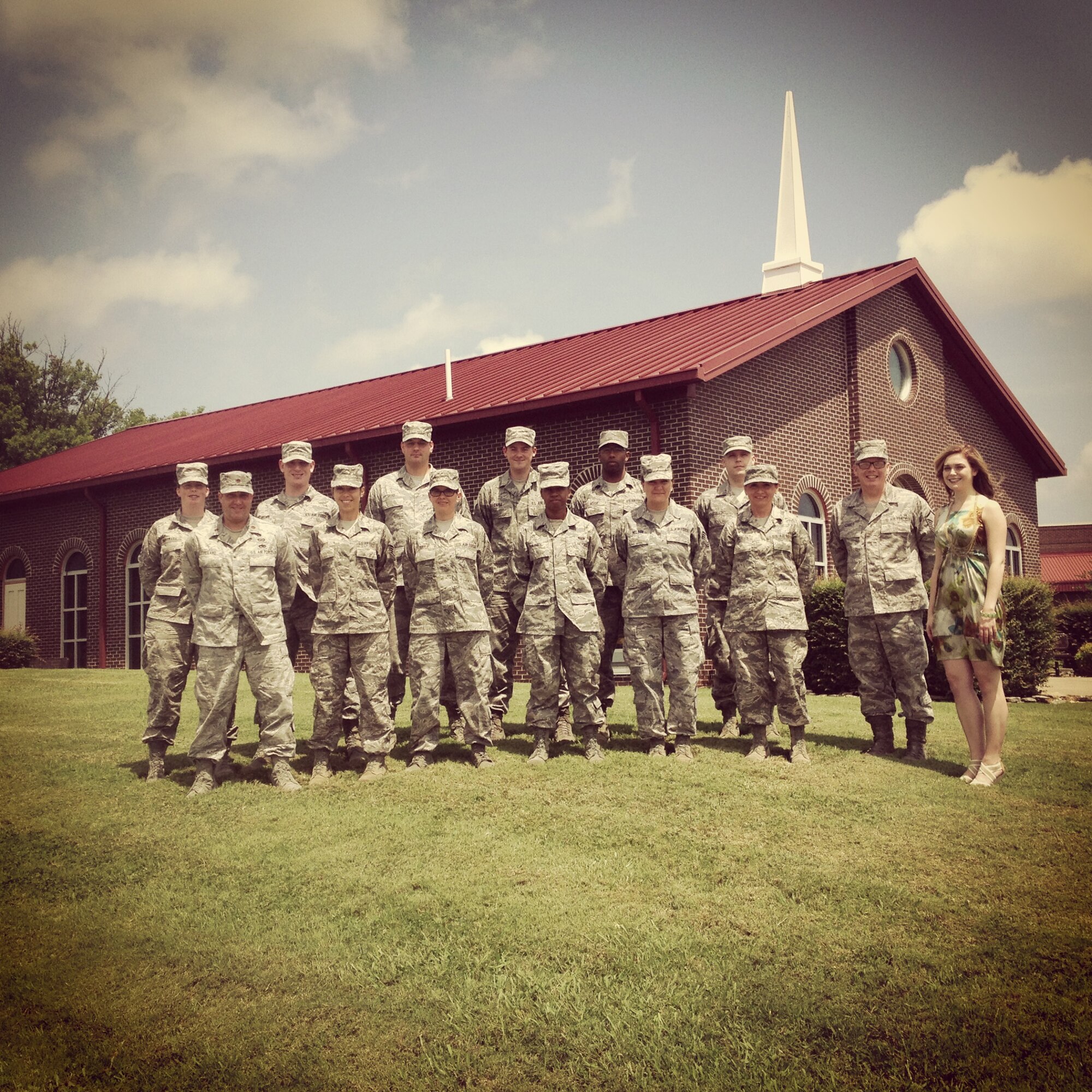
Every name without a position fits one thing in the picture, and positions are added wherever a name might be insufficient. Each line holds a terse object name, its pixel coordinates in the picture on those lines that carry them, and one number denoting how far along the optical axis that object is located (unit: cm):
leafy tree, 2470
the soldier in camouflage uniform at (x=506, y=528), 770
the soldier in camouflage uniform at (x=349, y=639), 654
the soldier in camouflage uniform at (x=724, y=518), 818
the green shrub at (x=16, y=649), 1775
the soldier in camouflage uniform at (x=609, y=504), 772
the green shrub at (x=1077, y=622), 1903
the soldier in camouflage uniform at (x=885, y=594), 691
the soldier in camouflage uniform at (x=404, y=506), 746
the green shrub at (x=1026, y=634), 1172
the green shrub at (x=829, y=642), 1123
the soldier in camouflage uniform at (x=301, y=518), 733
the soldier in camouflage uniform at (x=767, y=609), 680
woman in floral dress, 595
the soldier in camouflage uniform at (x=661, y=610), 688
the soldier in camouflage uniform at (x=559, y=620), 690
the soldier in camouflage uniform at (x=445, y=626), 671
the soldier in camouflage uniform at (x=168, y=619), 672
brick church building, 1293
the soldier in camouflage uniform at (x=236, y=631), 640
